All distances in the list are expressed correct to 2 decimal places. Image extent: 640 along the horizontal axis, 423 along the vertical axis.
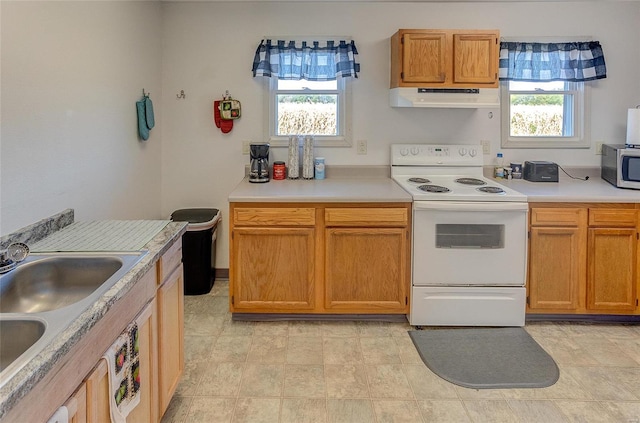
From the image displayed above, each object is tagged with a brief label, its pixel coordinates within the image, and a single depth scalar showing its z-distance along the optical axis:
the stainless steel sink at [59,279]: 1.60
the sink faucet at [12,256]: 1.62
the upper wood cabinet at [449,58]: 3.40
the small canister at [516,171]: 3.81
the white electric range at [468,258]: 3.05
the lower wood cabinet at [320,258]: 3.10
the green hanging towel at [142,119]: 3.36
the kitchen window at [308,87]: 3.75
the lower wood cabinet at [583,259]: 3.12
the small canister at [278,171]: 3.75
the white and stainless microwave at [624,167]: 3.35
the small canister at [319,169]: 3.80
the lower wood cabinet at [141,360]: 1.11
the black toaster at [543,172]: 3.69
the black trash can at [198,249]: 3.65
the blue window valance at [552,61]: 3.76
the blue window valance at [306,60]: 3.73
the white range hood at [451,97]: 3.47
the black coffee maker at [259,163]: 3.63
